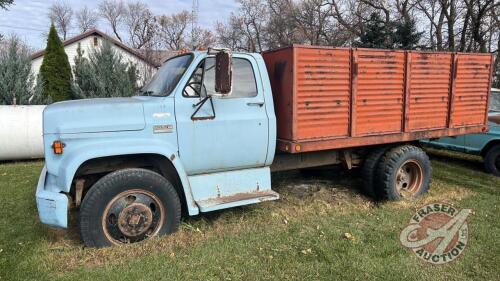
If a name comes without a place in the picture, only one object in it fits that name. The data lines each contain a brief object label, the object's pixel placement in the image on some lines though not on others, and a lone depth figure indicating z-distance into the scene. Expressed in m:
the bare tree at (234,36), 41.31
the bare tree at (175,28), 39.26
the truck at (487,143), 8.04
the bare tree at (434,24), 23.30
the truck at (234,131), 4.11
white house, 20.34
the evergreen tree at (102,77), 12.77
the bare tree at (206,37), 38.08
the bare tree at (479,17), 20.39
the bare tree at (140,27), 25.73
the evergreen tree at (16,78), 11.23
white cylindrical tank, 8.89
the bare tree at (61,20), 54.66
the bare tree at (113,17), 52.36
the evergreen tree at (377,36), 18.64
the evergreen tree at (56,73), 13.29
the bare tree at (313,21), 30.31
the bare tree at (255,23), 39.22
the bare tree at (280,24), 33.78
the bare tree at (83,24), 56.56
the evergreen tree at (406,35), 18.19
